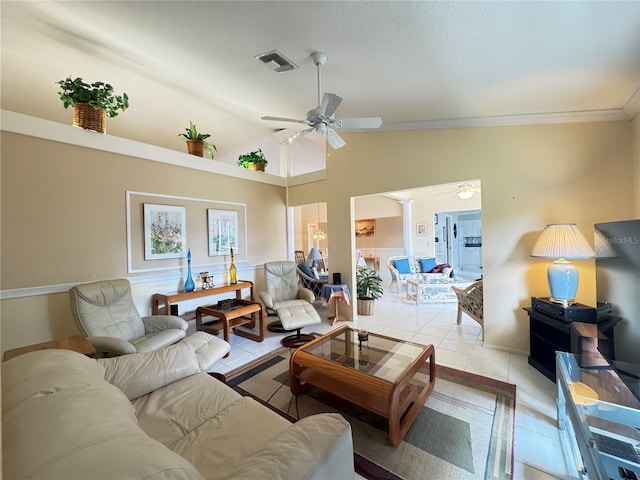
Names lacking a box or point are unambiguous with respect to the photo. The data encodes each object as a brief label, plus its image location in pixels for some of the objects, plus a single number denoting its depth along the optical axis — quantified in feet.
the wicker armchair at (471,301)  10.72
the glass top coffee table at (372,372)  5.56
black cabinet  7.66
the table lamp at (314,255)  17.61
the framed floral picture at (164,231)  10.66
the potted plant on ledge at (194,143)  12.21
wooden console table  10.36
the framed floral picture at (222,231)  12.89
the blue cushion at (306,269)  16.88
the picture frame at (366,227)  28.37
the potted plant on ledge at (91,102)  8.43
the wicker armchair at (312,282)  16.30
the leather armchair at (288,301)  10.67
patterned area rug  4.91
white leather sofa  1.98
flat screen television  4.82
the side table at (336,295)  13.19
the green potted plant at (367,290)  14.66
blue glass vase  11.35
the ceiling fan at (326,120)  7.18
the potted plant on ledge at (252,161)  15.21
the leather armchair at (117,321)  7.46
